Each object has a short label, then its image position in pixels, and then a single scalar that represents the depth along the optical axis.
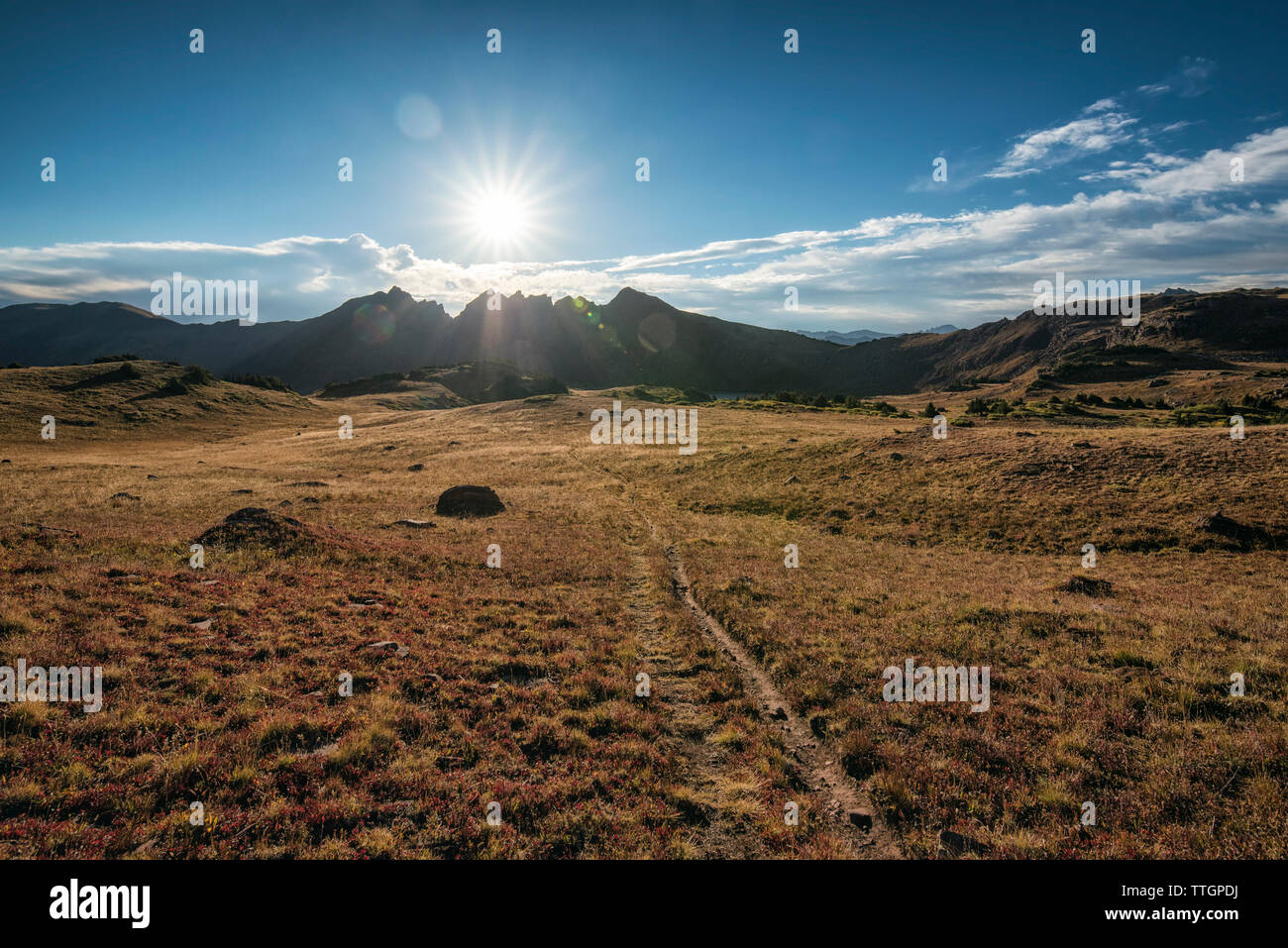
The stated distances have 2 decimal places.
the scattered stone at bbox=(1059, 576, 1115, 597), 19.27
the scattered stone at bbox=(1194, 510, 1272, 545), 24.67
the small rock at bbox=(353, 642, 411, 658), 13.81
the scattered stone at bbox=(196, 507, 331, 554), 21.16
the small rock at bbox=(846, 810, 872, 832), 8.57
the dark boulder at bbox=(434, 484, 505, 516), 34.66
